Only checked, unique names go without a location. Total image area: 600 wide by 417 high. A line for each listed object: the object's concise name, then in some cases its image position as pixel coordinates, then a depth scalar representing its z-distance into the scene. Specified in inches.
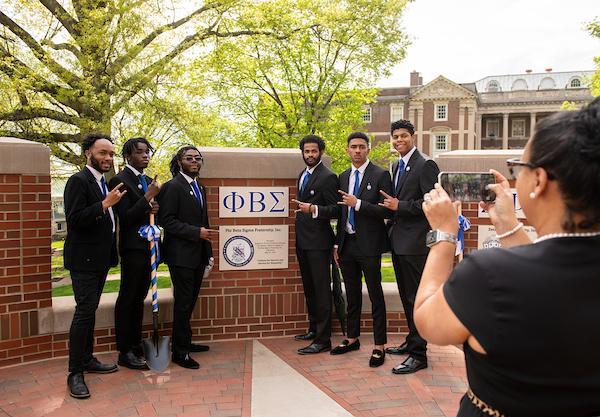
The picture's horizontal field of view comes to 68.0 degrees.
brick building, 1951.3
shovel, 165.6
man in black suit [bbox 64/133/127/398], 151.3
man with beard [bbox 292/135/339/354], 188.7
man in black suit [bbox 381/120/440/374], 168.6
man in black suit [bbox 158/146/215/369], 174.2
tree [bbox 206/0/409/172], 666.5
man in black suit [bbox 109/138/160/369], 169.2
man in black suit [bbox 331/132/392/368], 176.1
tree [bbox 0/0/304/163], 449.7
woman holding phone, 46.9
